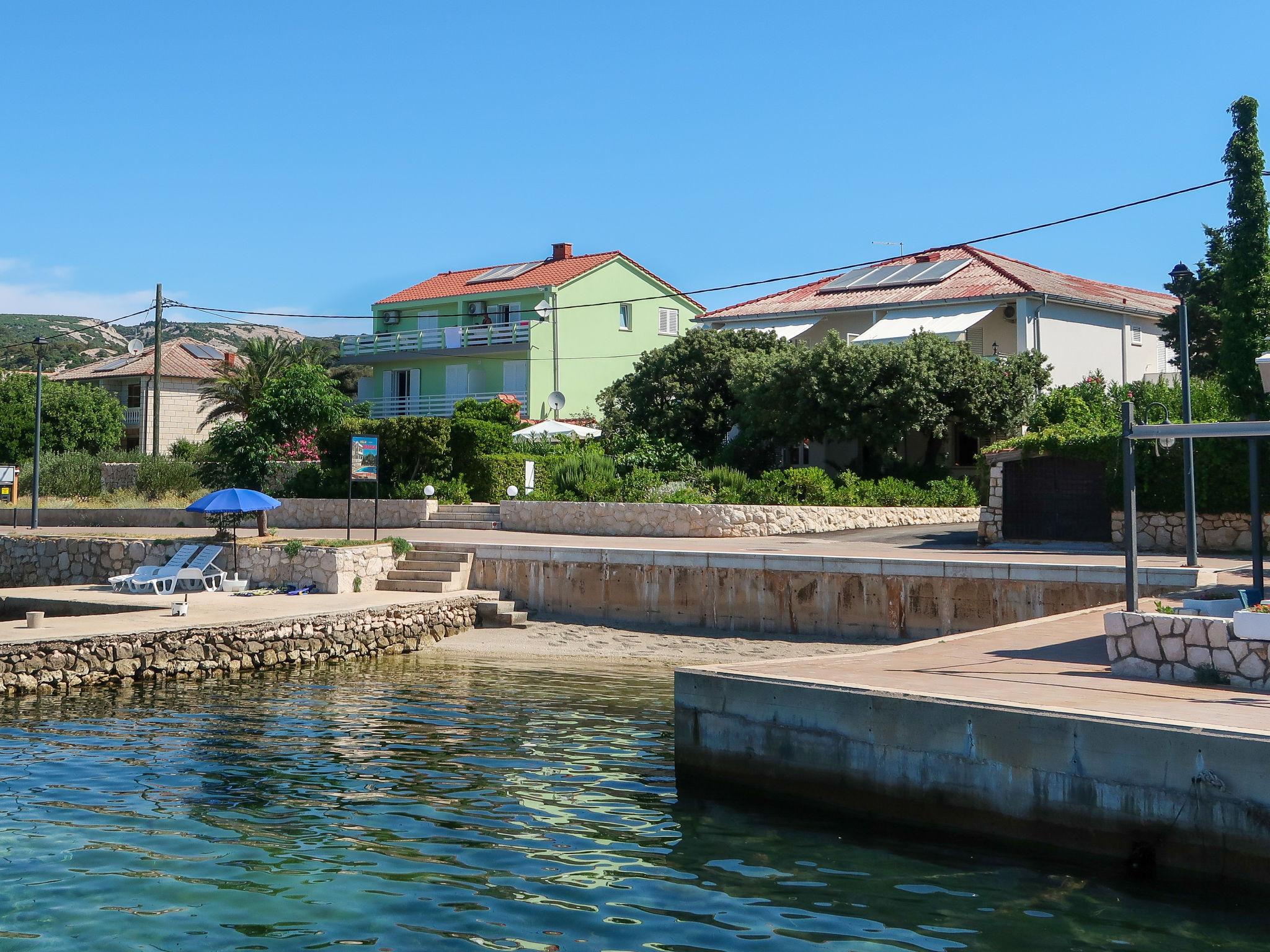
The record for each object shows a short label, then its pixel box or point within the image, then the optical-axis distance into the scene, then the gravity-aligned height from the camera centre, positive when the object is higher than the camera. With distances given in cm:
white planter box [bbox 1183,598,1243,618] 1231 -99
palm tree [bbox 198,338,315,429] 5075 +590
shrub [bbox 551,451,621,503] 3291 +94
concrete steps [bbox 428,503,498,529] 3294 -17
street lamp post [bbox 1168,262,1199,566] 1814 +22
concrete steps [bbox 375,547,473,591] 2558 -132
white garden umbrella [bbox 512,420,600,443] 3912 +260
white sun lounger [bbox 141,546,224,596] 2500 -133
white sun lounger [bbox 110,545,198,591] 2522 -129
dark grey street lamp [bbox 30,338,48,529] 3447 +130
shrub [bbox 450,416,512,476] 3544 +208
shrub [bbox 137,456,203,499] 4038 +104
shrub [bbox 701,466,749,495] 3225 +88
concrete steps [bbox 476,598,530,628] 2409 -208
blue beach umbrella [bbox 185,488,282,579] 2472 +19
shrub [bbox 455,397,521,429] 4172 +348
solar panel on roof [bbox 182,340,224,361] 6638 +899
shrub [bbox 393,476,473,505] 3456 +58
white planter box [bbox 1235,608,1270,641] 1062 -102
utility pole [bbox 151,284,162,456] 4716 +694
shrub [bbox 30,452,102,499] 4278 +125
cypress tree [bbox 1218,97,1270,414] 2262 +468
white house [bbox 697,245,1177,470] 3859 +673
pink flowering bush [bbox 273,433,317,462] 3628 +195
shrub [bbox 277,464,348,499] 3562 +84
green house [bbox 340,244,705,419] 5209 +793
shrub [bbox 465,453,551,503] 3497 +108
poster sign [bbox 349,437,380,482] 2664 +119
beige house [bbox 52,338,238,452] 6050 +618
